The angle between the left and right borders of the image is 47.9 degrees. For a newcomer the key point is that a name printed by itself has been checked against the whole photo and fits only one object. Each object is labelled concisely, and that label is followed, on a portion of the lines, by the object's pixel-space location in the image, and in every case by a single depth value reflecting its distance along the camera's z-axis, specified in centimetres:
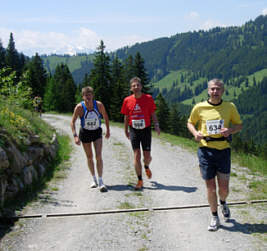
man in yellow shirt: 447
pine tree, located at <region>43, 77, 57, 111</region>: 6444
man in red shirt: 648
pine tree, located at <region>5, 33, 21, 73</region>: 7715
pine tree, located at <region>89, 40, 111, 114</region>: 4600
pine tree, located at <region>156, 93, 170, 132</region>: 5429
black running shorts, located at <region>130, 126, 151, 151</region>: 661
